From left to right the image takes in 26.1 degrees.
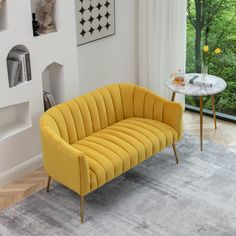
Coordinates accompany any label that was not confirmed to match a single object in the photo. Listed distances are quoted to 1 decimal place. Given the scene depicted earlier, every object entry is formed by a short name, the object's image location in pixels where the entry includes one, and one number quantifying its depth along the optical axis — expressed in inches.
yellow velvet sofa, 159.6
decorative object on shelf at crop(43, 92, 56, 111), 188.5
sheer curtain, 218.4
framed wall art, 197.0
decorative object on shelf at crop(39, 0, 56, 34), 178.2
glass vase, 207.8
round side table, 198.4
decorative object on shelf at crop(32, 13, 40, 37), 175.9
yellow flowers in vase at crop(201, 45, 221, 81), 229.3
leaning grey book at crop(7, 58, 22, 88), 172.4
